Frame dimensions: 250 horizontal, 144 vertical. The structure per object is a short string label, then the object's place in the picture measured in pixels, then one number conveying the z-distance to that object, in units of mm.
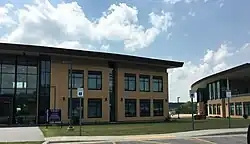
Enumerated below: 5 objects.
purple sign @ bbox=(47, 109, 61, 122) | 20238
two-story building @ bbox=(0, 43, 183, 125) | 23124
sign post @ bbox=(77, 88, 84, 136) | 13731
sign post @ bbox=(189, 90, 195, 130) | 15442
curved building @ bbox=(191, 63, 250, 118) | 34667
